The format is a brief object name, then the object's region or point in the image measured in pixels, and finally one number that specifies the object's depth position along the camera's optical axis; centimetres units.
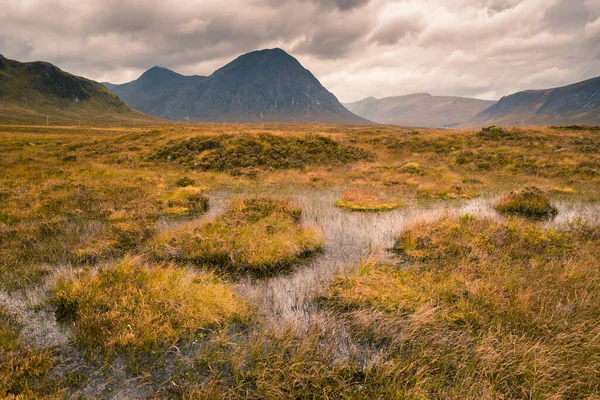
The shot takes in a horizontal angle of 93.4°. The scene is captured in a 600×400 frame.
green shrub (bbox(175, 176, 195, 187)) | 2231
